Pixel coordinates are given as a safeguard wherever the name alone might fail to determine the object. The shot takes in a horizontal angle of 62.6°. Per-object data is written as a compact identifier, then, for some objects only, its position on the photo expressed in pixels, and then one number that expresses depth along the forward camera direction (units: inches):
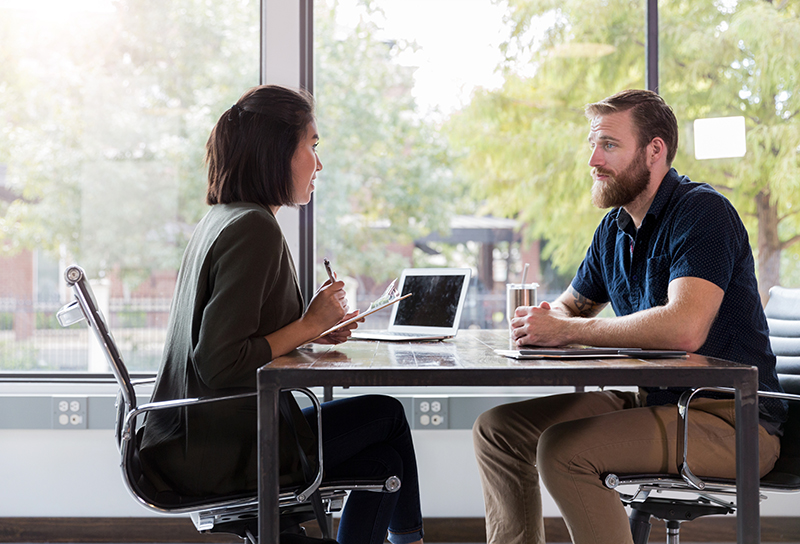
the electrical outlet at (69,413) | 103.6
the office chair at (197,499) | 54.5
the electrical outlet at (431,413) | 104.9
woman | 54.9
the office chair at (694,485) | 58.4
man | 59.3
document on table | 53.7
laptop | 78.7
